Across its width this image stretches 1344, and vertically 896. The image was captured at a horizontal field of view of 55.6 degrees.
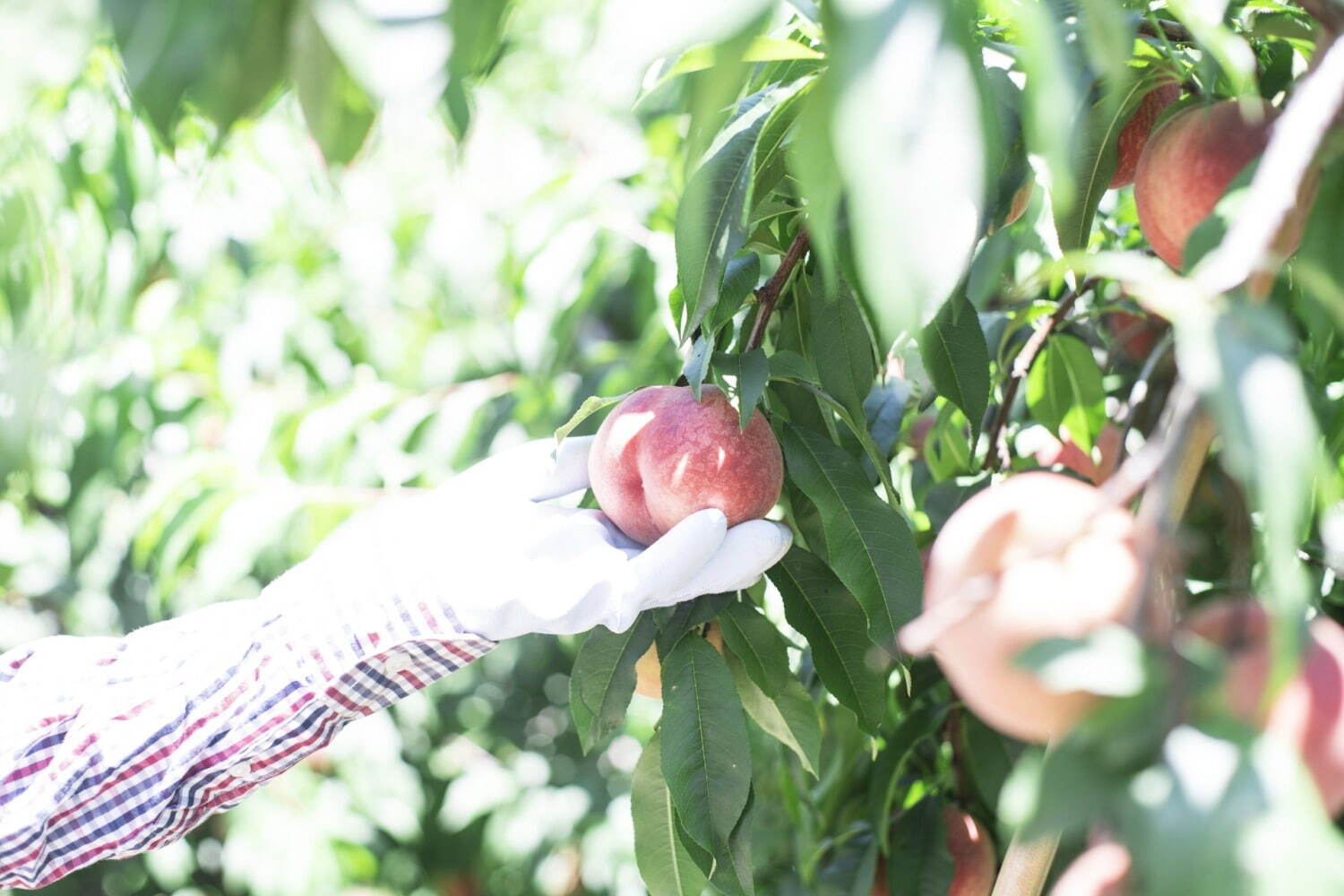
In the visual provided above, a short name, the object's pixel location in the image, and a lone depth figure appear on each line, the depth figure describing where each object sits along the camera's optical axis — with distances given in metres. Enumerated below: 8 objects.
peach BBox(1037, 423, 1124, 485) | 1.10
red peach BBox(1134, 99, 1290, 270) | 0.61
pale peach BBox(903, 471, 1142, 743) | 0.40
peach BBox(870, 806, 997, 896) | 1.00
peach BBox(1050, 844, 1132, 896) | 0.40
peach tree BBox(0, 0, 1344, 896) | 0.30
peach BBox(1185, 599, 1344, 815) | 0.36
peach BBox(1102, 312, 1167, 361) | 1.23
